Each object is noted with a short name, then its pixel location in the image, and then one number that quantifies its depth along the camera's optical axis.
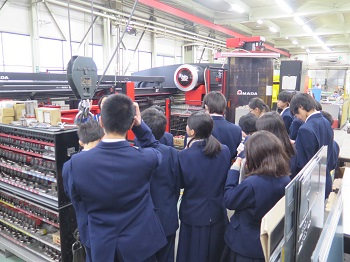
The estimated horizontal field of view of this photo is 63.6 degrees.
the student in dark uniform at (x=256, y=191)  1.56
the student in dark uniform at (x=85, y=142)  1.65
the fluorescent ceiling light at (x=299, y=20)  8.92
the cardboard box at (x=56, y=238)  2.33
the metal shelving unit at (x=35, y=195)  2.25
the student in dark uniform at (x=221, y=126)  2.77
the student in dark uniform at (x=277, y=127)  2.20
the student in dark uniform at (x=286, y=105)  3.53
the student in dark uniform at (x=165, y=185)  1.90
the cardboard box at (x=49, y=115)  2.38
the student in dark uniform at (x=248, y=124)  2.65
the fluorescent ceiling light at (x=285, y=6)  7.14
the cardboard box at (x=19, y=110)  2.61
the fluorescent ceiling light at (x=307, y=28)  10.78
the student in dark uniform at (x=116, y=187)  1.42
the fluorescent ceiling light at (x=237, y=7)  7.51
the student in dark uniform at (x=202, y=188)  1.97
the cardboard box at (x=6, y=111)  2.56
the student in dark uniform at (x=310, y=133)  2.52
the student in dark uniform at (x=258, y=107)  3.37
